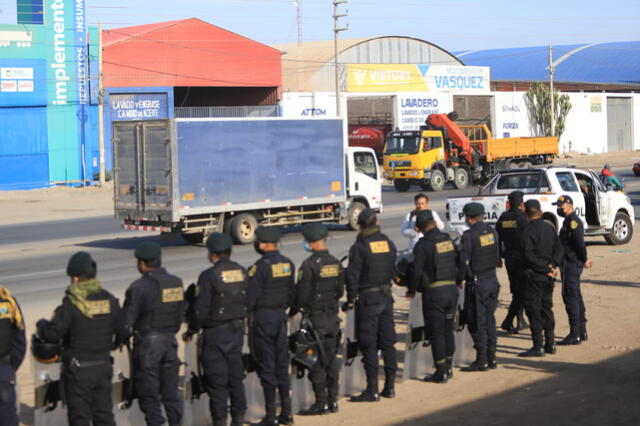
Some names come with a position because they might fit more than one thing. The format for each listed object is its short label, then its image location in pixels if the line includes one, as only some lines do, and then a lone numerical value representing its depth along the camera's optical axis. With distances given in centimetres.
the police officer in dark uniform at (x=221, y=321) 759
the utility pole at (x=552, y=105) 6469
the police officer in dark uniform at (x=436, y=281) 917
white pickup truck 1929
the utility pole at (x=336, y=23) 4784
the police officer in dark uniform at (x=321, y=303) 832
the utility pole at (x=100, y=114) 4219
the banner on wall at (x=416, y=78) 6137
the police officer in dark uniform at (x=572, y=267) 1107
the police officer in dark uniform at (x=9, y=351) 652
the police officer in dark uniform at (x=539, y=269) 1038
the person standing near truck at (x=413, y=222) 1131
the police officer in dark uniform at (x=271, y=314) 792
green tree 6806
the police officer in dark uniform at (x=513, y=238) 1128
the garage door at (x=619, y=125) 7612
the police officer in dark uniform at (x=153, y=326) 722
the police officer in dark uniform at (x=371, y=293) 871
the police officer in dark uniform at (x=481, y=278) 979
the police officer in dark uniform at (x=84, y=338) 678
